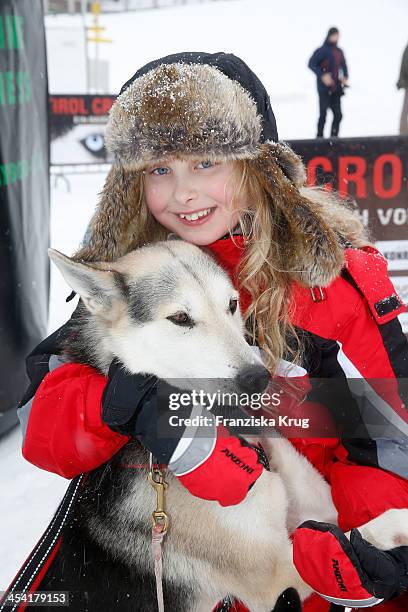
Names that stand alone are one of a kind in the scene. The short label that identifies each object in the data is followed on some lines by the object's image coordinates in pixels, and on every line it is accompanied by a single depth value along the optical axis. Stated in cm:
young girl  159
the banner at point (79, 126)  1016
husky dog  161
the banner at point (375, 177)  364
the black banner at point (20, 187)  321
